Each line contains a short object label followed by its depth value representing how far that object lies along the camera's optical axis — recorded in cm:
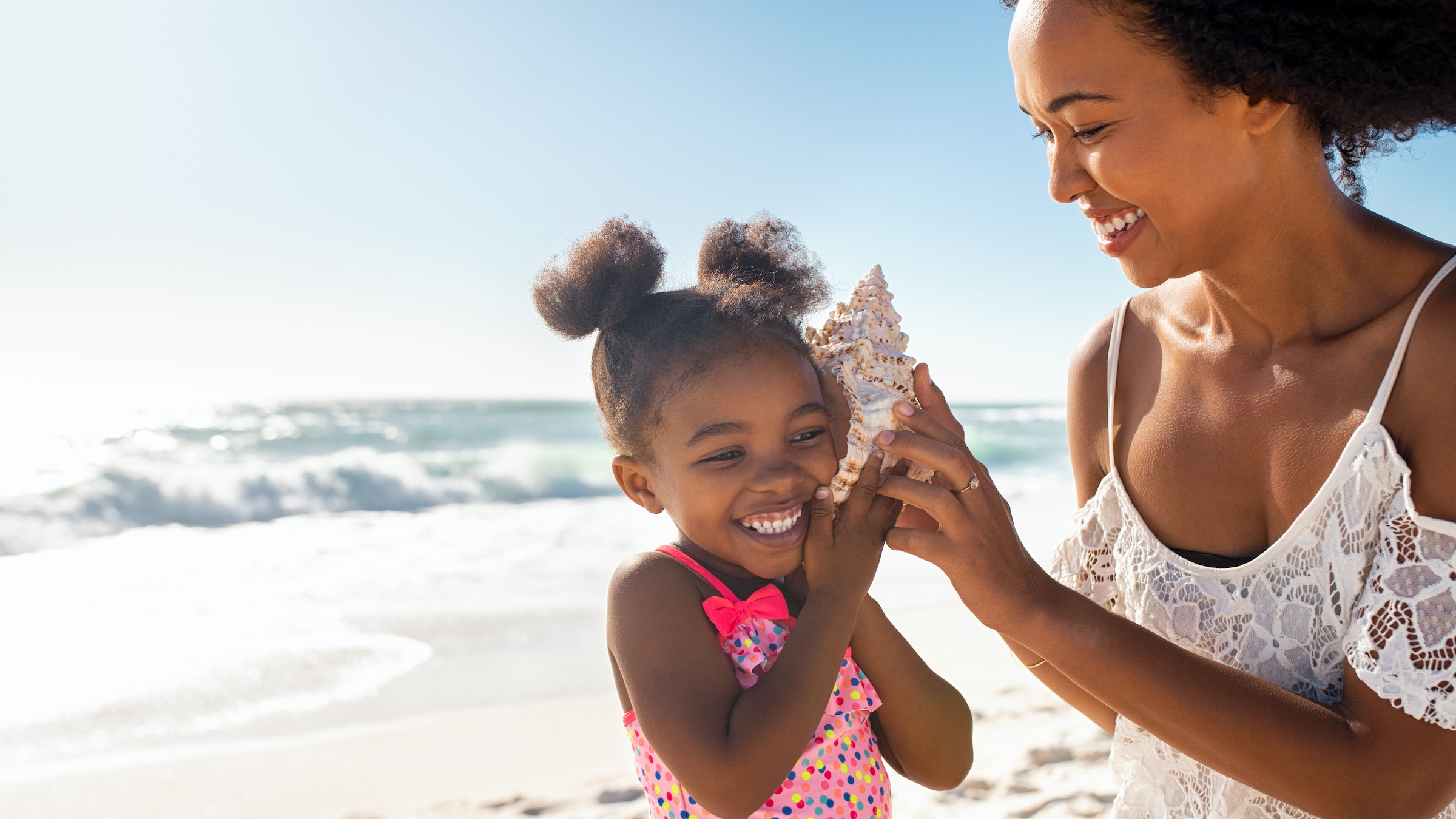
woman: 75
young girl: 82
